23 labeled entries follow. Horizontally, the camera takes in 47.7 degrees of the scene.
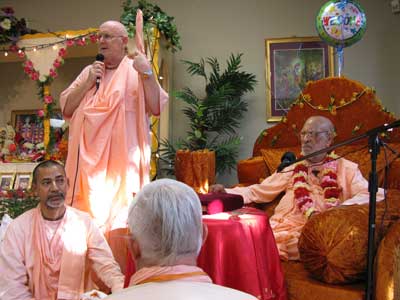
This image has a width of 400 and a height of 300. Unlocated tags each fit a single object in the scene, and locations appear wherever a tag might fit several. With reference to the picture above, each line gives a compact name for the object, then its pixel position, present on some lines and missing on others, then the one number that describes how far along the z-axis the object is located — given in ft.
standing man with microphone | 10.18
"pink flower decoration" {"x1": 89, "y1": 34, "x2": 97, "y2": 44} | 18.20
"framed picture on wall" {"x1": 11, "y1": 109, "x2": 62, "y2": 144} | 20.71
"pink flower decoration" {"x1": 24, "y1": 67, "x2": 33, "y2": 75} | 18.61
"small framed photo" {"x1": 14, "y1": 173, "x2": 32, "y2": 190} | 18.60
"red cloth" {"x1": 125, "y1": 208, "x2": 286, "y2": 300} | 7.89
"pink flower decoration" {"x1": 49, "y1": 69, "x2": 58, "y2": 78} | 18.48
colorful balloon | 15.15
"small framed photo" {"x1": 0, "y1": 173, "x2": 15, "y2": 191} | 18.67
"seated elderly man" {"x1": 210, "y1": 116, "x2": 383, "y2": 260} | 10.45
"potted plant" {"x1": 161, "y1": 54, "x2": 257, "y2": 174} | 18.67
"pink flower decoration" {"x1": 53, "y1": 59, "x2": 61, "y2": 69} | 18.42
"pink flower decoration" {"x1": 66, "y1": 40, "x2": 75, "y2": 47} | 18.37
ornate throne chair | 7.52
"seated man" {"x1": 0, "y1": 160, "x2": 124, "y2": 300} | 7.54
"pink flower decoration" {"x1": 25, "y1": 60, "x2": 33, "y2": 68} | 18.62
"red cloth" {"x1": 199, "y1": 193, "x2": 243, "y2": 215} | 9.09
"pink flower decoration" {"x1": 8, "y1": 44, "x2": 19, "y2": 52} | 18.95
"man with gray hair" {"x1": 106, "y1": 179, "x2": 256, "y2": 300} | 4.02
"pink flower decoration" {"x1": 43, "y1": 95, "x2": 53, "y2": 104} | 18.69
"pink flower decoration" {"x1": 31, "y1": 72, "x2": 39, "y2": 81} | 18.67
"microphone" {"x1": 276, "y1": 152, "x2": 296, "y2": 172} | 11.02
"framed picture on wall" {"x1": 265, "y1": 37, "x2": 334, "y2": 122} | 20.04
